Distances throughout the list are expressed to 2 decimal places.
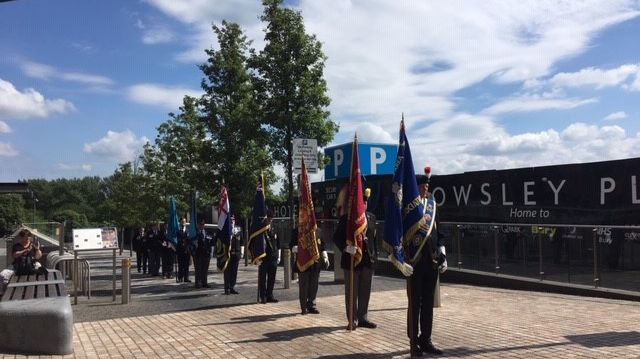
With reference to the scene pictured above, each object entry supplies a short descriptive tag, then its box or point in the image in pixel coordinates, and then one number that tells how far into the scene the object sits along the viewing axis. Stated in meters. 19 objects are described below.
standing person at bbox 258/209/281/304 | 11.52
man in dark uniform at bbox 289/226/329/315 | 10.09
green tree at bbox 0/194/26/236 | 94.25
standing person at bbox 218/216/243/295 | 12.92
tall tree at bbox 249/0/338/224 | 15.88
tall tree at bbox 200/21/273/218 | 19.53
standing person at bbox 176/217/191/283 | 16.09
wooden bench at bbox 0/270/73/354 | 7.16
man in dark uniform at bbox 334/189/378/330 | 8.64
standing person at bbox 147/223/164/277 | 18.31
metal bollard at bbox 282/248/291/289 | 13.21
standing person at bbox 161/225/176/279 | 17.78
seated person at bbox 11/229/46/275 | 12.31
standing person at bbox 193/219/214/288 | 14.70
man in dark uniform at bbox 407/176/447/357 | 7.05
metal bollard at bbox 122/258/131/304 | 12.00
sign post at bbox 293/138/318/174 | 13.72
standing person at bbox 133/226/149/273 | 19.91
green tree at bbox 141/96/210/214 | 20.86
